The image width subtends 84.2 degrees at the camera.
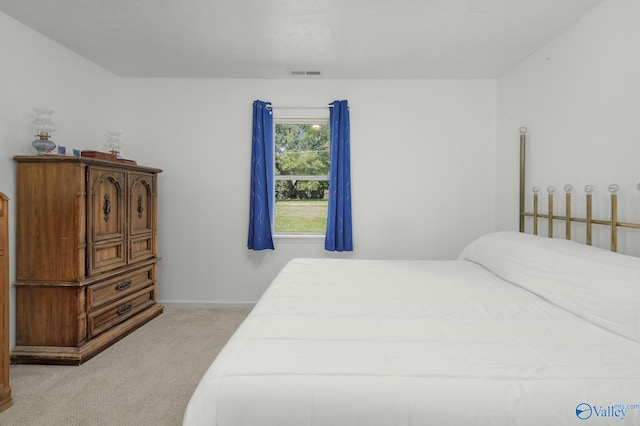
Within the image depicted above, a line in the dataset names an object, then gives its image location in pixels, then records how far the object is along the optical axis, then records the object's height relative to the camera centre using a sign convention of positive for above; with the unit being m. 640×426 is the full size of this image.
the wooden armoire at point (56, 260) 2.49 -0.37
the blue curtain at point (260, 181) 3.69 +0.28
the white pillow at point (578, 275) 1.36 -0.32
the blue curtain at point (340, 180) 3.69 +0.30
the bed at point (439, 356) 0.91 -0.46
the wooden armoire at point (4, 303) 1.96 -0.54
